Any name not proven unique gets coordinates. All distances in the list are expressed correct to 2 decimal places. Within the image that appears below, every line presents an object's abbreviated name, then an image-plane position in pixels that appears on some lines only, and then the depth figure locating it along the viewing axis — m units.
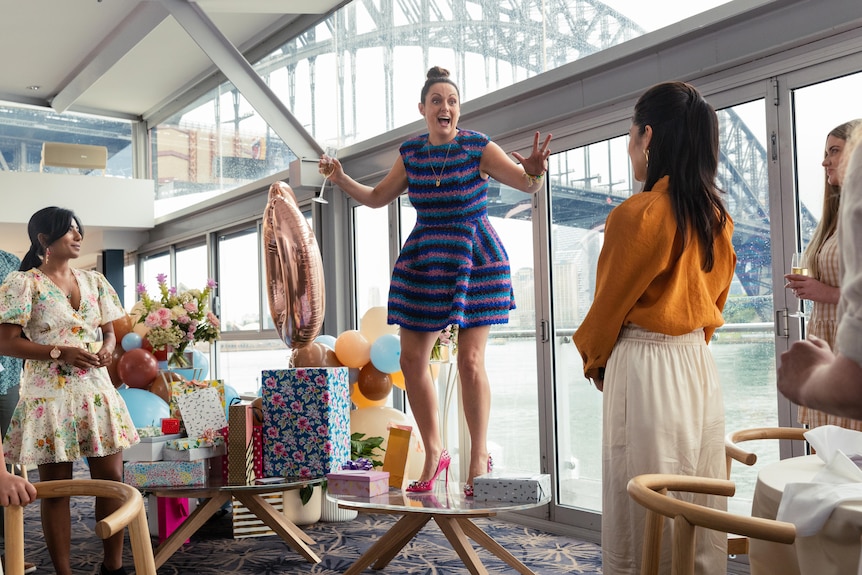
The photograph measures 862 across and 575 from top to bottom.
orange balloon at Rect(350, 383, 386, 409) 4.52
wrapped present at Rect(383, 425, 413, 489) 3.00
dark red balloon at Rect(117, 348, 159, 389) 5.16
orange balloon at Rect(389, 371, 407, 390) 4.40
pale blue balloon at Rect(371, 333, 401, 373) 4.21
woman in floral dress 2.88
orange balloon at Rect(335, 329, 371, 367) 4.34
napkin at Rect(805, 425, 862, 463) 1.59
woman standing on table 2.83
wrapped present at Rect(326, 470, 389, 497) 2.78
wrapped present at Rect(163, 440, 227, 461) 3.25
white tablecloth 1.21
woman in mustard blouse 1.85
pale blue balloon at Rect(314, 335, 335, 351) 4.66
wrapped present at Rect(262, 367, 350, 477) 3.26
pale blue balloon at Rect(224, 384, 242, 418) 4.83
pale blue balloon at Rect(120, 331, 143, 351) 5.67
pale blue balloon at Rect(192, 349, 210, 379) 5.10
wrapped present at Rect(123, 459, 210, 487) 3.20
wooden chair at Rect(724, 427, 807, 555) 1.99
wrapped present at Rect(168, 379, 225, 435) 3.51
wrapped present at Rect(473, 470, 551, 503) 2.60
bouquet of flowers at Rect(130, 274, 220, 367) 4.54
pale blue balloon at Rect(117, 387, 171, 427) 4.75
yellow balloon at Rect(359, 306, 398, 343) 4.46
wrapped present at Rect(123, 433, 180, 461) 3.24
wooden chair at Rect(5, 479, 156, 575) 1.39
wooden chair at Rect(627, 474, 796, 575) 1.16
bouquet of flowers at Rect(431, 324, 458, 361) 3.95
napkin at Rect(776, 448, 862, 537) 1.23
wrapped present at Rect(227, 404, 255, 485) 3.27
